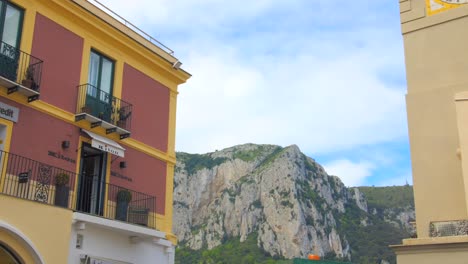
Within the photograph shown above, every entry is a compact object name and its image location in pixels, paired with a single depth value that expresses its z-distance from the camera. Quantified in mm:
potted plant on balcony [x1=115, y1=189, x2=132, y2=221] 17786
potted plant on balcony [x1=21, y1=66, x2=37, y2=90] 15574
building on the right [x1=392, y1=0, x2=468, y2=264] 13819
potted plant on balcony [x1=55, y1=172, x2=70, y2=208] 15484
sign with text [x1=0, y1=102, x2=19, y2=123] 15047
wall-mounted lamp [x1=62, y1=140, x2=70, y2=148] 16784
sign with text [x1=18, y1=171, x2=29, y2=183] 15078
